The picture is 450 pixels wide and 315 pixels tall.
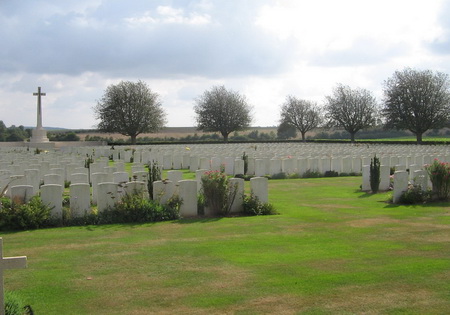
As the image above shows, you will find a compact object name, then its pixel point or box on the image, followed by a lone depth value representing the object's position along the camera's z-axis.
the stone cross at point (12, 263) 3.70
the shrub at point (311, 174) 18.72
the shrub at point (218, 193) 9.77
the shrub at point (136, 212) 9.09
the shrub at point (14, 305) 4.00
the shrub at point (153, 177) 10.62
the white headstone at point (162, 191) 9.62
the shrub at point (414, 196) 11.33
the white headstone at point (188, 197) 9.62
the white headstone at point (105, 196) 9.16
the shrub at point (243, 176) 17.64
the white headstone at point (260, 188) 10.10
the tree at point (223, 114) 68.00
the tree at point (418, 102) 51.75
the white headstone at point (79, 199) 8.98
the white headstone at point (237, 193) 9.98
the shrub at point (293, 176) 18.44
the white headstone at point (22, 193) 9.01
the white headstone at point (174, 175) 11.42
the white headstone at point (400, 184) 11.37
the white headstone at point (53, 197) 8.77
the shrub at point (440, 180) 11.55
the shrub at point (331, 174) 19.00
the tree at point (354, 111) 62.25
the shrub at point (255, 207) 9.94
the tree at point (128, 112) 60.69
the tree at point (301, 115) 72.50
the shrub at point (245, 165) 19.33
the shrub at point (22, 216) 8.39
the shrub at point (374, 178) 13.52
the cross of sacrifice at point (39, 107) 46.12
